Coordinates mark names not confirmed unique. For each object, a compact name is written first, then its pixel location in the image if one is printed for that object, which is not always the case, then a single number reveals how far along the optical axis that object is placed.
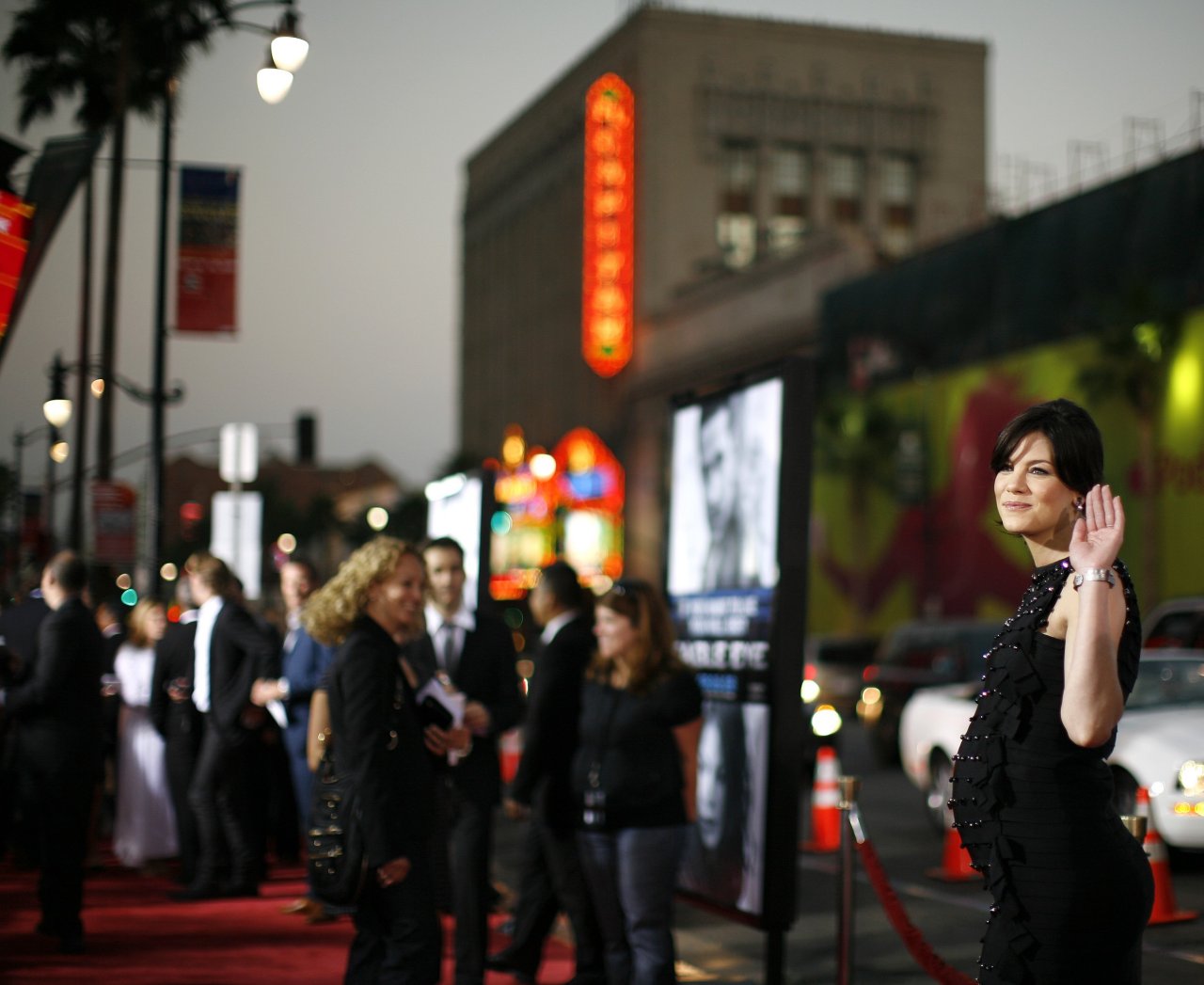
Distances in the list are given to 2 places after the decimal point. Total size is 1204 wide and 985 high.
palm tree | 26.56
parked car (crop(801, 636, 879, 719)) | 29.98
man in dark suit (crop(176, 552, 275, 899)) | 10.36
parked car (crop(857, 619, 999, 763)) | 20.48
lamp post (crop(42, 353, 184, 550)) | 18.57
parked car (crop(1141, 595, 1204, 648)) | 15.55
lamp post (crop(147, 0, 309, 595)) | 17.52
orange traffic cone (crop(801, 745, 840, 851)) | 13.20
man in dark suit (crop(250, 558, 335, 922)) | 10.25
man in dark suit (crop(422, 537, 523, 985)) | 7.58
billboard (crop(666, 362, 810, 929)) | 7.42
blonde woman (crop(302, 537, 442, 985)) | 5.38
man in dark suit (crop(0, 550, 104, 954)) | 8.27
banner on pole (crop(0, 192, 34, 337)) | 6.71
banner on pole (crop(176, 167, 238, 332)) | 17.56
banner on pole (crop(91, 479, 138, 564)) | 22.70
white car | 11.22
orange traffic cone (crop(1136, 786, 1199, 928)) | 9.45
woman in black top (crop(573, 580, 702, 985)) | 6.53
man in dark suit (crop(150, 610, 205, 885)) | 10.80
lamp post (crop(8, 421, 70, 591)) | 27.37
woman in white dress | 12.03
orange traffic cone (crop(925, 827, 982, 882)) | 11.39
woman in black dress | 3.27
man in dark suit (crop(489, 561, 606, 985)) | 7.25
